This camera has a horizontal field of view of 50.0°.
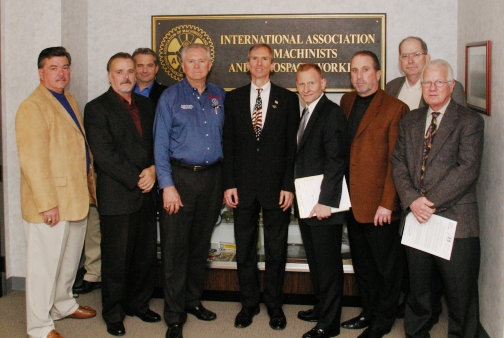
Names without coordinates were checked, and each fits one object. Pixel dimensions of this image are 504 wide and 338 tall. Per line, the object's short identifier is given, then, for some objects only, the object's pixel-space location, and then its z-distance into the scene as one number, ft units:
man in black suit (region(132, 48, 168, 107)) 13.41
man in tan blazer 10.36
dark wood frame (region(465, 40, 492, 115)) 10.65
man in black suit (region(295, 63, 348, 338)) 10.46
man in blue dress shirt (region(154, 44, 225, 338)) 11.22
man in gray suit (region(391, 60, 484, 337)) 9.34
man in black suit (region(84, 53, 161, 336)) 11.14
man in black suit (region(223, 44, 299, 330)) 11.25
